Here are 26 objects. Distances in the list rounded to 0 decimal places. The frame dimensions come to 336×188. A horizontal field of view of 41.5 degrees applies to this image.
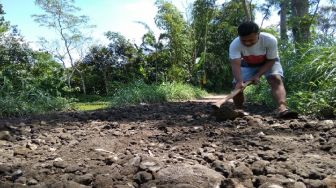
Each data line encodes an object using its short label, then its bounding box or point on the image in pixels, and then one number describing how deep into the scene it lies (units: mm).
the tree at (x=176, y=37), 16172
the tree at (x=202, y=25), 17359
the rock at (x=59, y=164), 2500
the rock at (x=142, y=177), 2207
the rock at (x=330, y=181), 1987
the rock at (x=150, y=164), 2332
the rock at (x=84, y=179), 2227
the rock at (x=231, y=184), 2066
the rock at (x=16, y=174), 2373
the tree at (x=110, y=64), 16725
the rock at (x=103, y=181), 2163
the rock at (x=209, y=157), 2518
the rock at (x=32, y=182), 2260
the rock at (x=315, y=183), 1994
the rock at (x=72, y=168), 2412
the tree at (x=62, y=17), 20656
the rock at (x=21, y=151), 2898
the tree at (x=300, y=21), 7945
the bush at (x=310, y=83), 4023
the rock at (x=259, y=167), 2244
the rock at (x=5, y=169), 2467
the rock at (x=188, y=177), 2113
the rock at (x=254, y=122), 3500
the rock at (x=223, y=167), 2266
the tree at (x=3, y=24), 13030
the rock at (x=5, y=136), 3384
